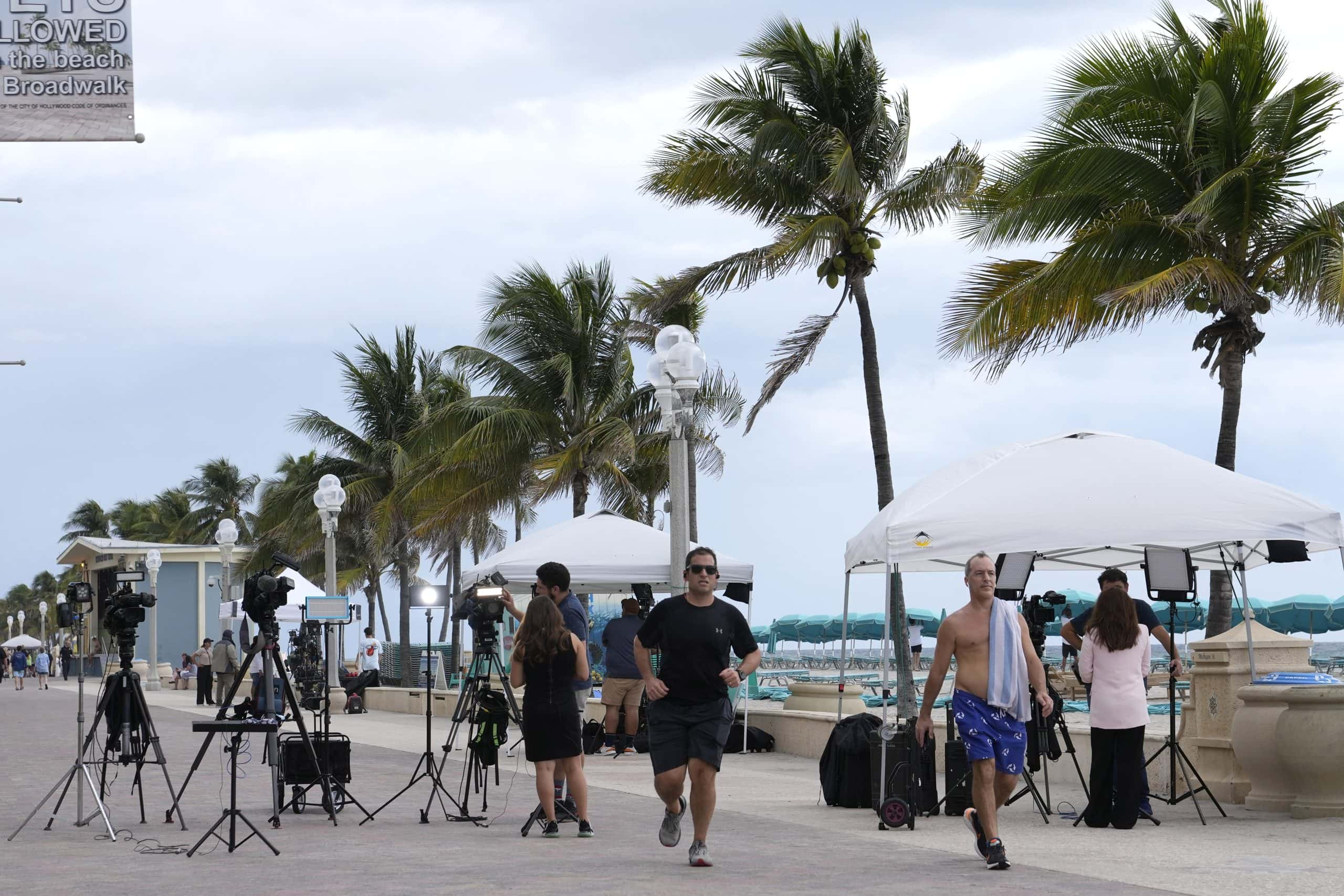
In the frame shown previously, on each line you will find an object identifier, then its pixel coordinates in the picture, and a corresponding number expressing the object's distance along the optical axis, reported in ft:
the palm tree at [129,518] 361.71
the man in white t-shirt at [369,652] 119.96
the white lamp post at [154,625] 138.72
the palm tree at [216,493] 289.94
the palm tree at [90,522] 381.60
